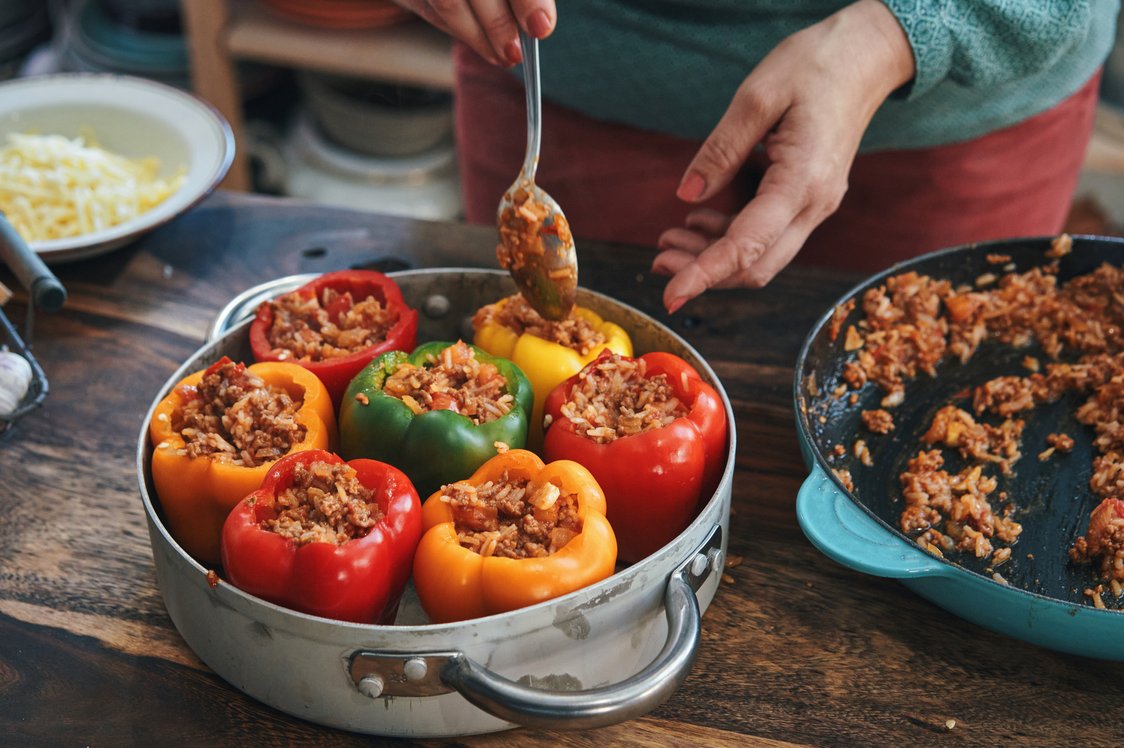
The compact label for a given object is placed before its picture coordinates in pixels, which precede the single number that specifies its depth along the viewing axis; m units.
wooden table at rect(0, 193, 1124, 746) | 1.12
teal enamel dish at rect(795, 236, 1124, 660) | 1.12
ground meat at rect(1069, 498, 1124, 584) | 1.25
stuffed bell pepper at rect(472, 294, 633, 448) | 1.39
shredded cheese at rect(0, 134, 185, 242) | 1.81
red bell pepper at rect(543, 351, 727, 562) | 1.22
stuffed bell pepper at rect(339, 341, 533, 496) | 1.24
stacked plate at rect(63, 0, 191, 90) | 3.45
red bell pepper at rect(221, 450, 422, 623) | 1.06
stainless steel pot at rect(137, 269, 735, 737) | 0.97
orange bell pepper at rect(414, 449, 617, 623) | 1.06
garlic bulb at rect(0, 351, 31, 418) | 1.40
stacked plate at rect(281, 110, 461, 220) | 3.52
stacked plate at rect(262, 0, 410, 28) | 3.23
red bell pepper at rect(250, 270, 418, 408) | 1.37
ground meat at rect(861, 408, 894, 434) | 1.48
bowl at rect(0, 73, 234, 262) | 2.02
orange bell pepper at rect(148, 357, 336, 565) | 1.18
